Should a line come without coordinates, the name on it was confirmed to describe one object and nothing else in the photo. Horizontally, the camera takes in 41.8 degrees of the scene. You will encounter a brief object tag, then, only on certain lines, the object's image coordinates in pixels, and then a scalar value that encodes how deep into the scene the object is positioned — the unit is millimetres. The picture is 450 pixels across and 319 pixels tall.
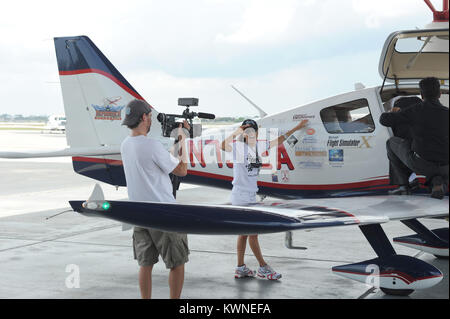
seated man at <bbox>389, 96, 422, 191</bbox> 5789
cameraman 4121
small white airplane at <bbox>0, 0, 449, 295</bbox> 4031
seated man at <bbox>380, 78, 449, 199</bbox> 4684
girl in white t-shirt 5695
